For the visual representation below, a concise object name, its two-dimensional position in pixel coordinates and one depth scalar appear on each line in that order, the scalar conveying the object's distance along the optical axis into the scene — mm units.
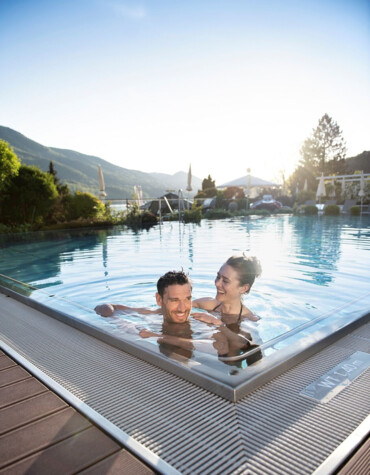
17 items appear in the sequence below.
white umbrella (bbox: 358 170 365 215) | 17441
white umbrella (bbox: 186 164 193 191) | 16403
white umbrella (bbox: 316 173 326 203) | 19405
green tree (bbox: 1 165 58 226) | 11516
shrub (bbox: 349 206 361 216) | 16256
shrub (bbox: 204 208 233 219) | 17094
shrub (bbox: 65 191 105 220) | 13250
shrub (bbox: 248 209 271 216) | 18484
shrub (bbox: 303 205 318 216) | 17516
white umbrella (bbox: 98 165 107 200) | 14170
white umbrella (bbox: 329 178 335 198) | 24062
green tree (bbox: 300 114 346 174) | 39281
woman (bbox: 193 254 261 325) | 2799
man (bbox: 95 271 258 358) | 2342
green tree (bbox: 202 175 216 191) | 35719
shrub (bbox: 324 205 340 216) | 16562
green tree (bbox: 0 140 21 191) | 10609
